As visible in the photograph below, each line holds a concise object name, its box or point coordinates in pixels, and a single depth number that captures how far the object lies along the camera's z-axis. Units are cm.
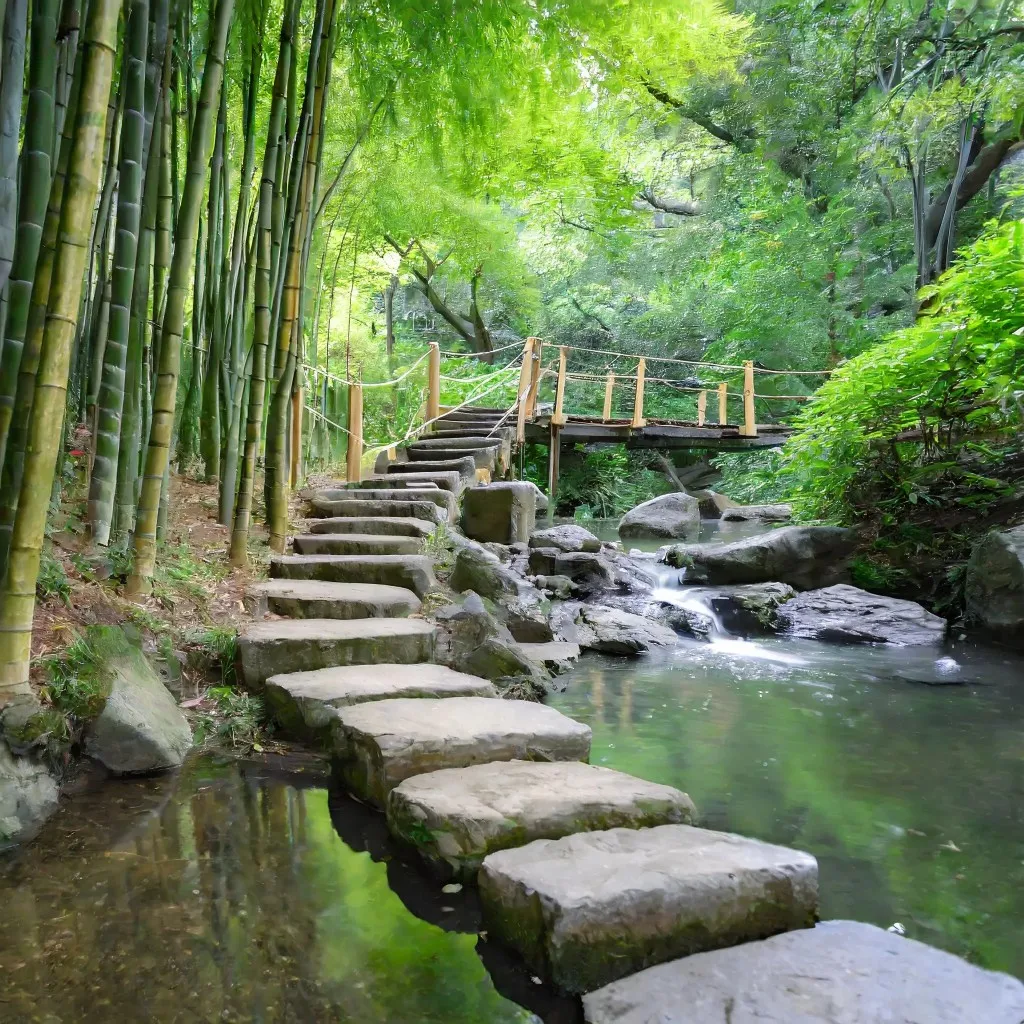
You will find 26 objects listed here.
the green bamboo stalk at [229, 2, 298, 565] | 338
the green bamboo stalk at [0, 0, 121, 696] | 195
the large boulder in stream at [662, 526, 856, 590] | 651
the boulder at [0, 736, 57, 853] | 184
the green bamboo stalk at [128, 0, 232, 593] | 279
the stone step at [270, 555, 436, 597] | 391
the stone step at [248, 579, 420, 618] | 338
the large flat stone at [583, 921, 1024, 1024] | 129
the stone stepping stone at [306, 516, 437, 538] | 470
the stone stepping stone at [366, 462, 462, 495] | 606
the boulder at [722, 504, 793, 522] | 1148
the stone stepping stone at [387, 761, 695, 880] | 180
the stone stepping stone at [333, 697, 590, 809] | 214
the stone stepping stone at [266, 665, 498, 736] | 257
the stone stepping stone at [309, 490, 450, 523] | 508
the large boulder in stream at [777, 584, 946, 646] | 529
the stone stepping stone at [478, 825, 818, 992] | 142
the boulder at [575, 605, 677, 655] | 481
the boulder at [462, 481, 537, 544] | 625
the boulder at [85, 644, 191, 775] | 226
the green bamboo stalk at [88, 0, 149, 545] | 256
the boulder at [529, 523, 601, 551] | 680
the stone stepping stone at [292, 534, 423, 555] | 434
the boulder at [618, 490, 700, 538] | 1098
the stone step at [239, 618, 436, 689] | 286
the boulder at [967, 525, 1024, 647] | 501
